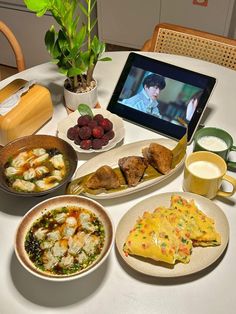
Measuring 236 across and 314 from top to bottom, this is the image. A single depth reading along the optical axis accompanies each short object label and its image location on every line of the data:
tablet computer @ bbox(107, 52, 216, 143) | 1.23
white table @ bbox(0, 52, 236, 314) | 0.85
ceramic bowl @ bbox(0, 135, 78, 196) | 1.07
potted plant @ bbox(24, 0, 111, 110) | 1.22
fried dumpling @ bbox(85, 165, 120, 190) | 1.07
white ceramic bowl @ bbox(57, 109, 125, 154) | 1.21
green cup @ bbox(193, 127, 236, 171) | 1.13
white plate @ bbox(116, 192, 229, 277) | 0.89
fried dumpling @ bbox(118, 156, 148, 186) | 1.09
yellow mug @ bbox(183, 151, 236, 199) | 1.02
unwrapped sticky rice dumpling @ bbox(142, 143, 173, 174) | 1.11
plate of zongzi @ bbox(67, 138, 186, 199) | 1.07
